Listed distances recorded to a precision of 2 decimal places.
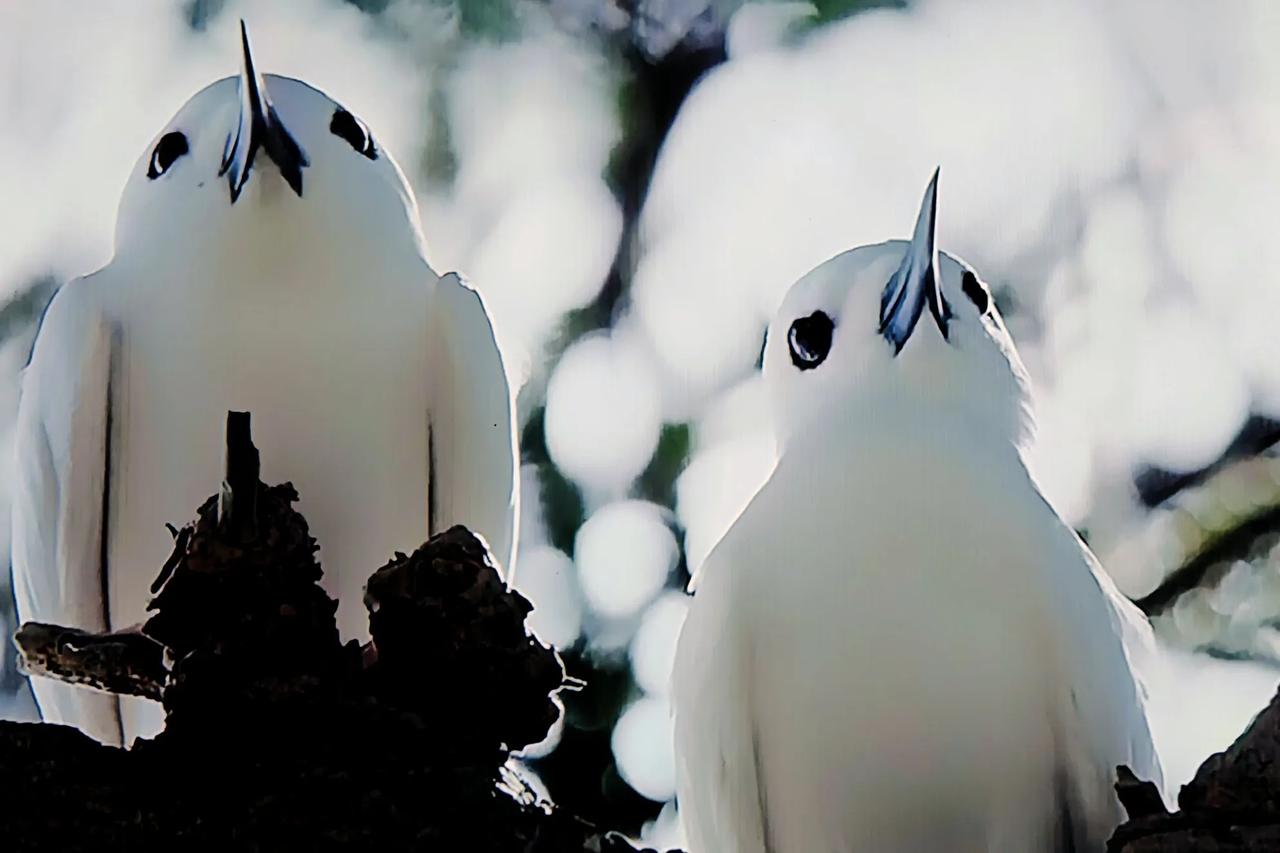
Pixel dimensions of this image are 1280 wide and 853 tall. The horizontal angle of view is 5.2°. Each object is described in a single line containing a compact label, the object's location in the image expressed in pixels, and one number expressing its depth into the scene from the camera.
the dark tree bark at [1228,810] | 1.88
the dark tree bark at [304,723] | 1.89
